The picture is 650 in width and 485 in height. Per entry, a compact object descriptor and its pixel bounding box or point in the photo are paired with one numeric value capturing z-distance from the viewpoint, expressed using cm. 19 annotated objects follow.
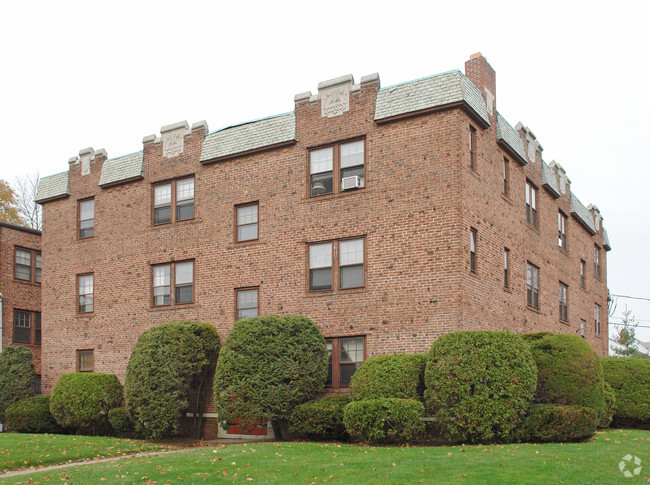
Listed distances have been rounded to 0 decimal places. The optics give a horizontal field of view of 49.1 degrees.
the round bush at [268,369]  1934
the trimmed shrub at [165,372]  2091
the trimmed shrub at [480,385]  1625
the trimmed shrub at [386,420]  1664
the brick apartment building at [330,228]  1998
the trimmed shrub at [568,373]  1741
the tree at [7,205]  4619
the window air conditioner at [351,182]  2117
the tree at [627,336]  4862
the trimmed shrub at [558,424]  1619
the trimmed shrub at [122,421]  2278
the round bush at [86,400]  2350
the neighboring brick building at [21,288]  3139
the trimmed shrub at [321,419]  1848
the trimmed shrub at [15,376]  2734
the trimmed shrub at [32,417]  2523
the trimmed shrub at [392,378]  1769
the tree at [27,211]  5053
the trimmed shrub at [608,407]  2064
